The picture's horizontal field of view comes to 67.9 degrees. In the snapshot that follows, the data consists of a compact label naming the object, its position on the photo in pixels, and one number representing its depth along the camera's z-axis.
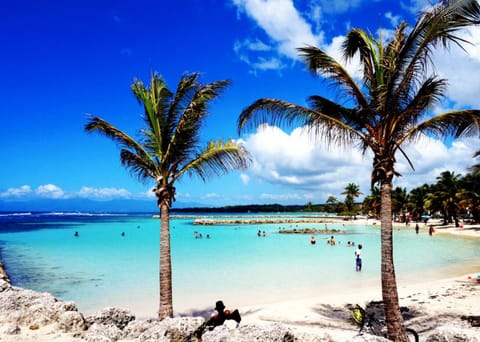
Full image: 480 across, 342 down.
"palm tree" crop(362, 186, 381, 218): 84.34
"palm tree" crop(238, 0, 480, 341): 7.16
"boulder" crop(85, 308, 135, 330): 7.80
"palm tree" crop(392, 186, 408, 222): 79.81
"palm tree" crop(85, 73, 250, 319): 9.50
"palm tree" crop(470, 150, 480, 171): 18.86
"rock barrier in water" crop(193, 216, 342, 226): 90.69
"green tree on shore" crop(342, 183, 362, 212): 101.50
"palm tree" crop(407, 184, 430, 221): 72.94
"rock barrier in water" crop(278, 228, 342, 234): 57.80
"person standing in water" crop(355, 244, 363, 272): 21.22
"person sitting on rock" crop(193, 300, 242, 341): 7.74
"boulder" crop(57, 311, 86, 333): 7.25
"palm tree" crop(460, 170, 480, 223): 46.59
